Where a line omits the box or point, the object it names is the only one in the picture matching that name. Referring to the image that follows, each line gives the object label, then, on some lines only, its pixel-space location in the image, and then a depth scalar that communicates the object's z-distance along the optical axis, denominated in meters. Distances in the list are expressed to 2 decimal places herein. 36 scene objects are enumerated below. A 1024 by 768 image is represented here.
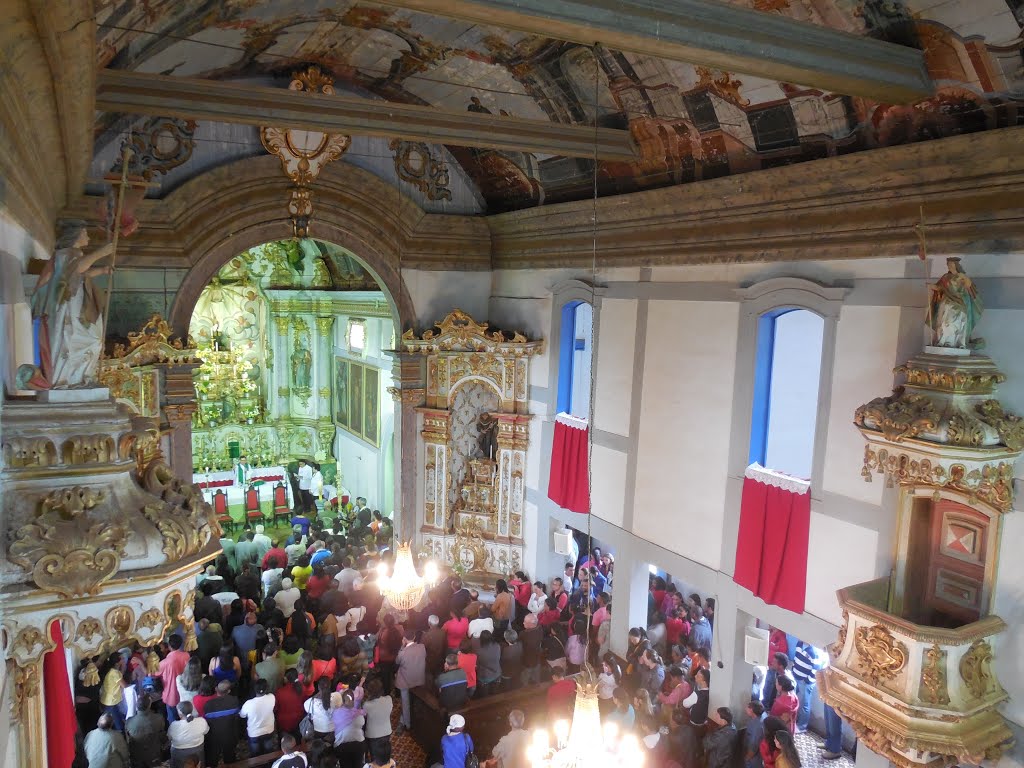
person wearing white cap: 7.11
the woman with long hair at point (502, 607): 10.58
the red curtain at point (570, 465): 11.25
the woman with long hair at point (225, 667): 8.34
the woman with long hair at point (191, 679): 7.84
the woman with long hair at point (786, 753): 6.72
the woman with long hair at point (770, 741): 7.15
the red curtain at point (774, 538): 7.89
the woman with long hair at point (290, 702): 7.98
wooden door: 6.29
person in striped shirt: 8.74
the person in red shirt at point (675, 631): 10.20
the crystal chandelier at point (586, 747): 5.17
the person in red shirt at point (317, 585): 10.61
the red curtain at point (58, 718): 5.02
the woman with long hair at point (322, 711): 7.61
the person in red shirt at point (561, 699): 8.12
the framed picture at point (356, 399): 17.08
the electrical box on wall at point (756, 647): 8.47
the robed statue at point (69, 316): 3.97
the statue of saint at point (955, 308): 5.87
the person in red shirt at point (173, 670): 7.96
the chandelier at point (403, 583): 8.77
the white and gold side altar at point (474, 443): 12.55
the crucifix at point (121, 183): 4.18
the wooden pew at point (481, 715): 8.51
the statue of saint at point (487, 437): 13.36
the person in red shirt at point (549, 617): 10.53
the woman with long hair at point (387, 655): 9.63
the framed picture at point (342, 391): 17.86
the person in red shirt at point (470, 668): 8.77
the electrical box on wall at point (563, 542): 11.96
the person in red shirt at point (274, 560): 11.24
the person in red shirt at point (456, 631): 9.52
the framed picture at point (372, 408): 16.17
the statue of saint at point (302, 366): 18.39
